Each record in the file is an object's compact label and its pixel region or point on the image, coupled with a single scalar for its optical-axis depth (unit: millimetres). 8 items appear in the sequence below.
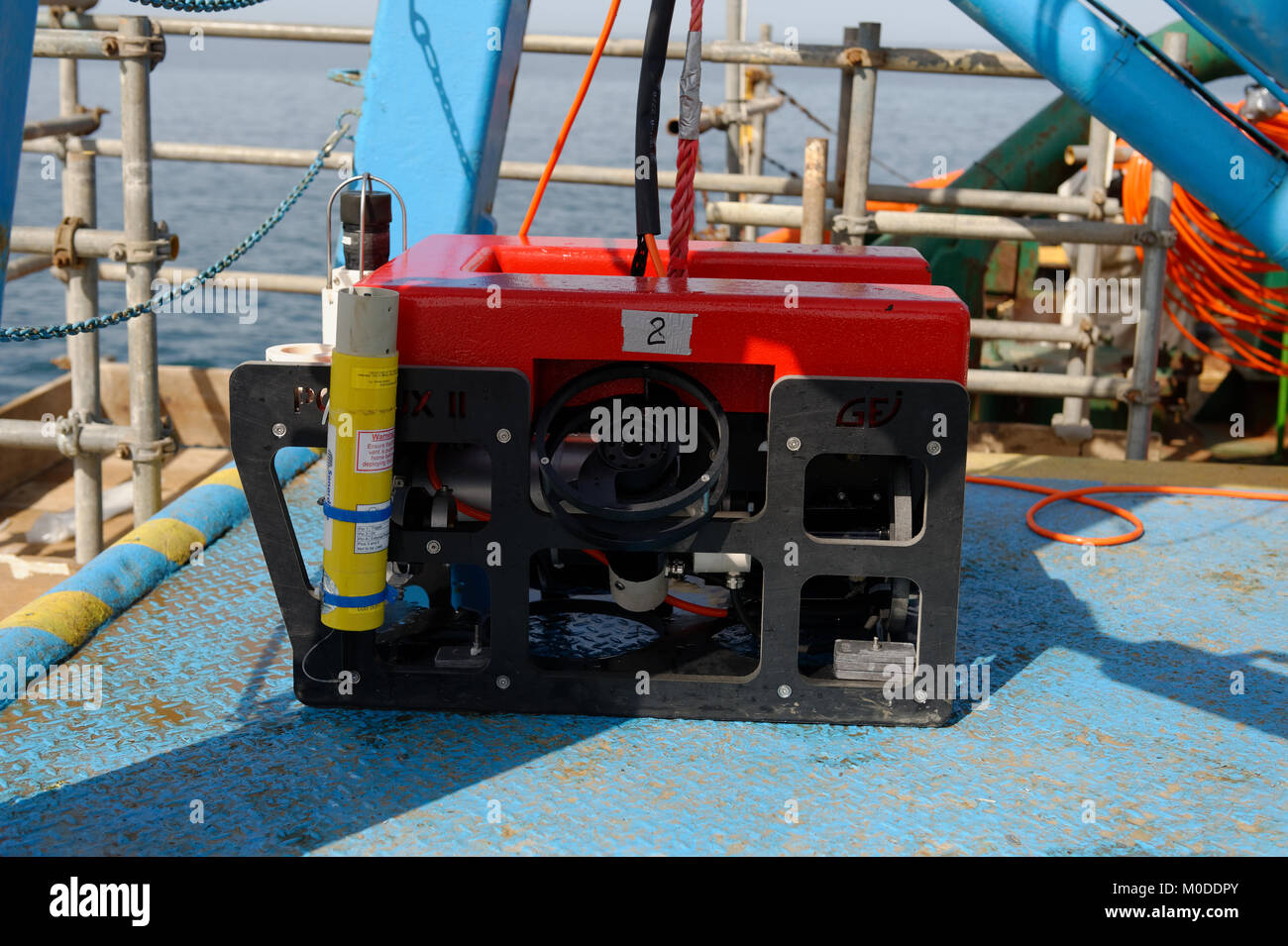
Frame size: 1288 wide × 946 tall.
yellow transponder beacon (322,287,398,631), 2438
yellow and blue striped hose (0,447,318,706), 2832
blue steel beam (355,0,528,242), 3512
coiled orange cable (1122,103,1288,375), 6152
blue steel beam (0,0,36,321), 1917
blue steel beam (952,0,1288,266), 3584
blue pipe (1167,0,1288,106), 2232
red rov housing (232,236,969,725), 2553
